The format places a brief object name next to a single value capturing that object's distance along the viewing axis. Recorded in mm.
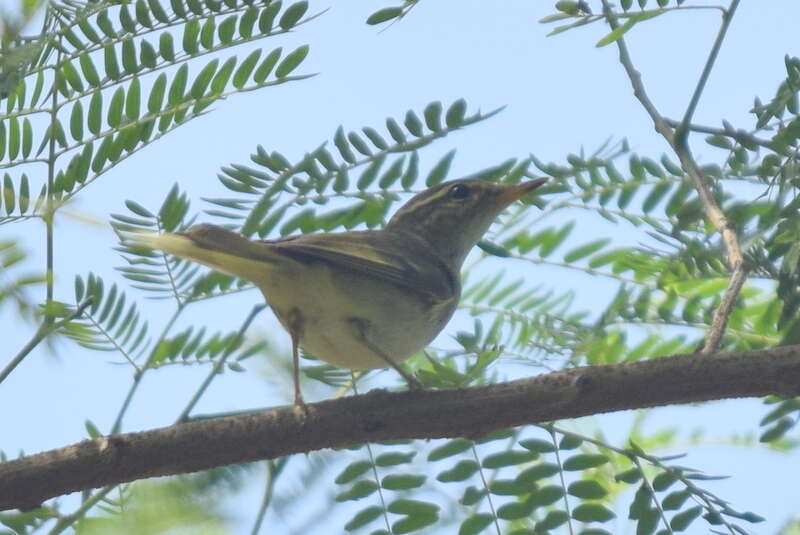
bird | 8039
